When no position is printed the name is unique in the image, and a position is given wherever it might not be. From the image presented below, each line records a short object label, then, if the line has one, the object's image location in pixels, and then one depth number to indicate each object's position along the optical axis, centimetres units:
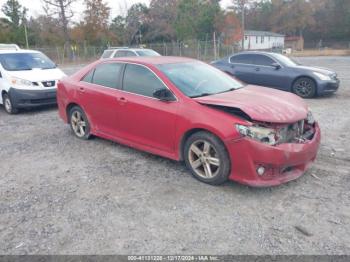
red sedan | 370
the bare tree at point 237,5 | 6197
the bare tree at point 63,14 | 4093
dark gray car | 962
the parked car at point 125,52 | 1491
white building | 5862
